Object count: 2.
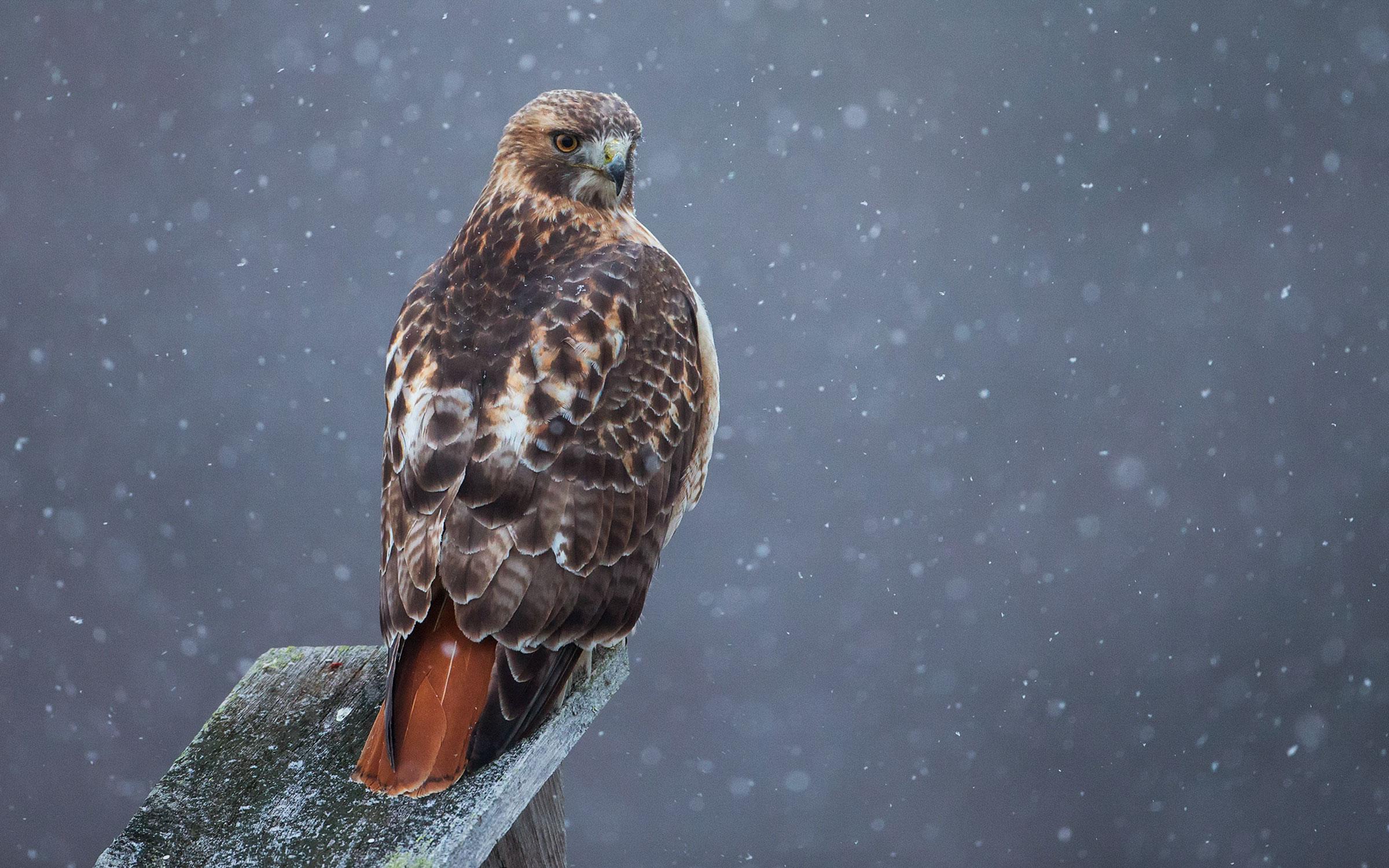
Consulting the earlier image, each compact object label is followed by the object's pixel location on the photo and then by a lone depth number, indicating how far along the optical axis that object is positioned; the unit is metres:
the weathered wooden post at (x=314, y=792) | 11.79
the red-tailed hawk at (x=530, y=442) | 11.84
